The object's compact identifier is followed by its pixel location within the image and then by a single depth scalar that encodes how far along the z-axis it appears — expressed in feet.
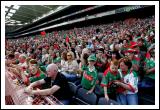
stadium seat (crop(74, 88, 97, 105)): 4.72
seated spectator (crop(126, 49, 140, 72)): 5.91
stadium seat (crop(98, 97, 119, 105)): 4.37
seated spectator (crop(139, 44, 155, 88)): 5.71
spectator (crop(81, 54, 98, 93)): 5.43
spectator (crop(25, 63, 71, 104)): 4.53
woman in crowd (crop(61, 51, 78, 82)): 7.57
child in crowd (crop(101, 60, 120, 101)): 5.04
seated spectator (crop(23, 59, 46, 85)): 5.89
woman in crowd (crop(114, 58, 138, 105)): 4.86
